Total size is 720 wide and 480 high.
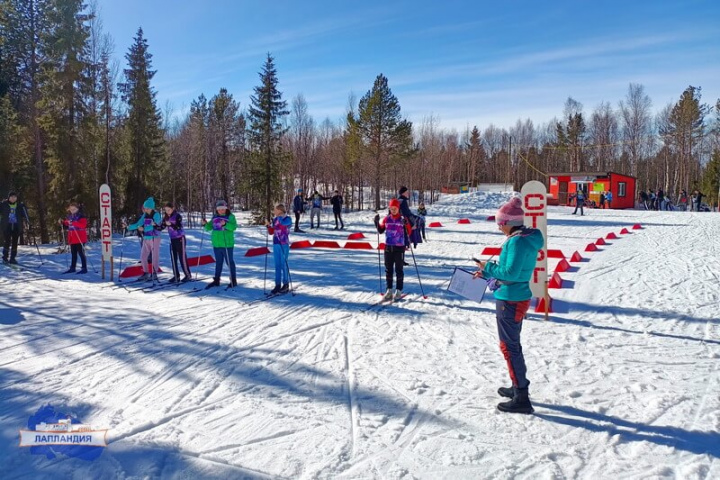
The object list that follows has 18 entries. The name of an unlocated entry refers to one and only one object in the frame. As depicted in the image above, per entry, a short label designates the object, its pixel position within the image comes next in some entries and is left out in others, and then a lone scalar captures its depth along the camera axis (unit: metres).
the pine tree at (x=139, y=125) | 27.56
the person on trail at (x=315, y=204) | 21.69
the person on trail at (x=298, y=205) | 20.02
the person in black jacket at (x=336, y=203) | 21.72
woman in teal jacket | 3.76
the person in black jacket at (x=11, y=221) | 12.10
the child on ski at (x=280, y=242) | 8.51
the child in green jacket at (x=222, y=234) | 9.04
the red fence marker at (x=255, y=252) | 14.19
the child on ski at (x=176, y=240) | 9.66
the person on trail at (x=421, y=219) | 15.09
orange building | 35.97
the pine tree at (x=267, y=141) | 27.28
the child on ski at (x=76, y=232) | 10.91
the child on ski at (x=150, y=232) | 9.83
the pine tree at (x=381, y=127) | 35.03
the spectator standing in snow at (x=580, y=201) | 28.16
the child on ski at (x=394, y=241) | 8.01
